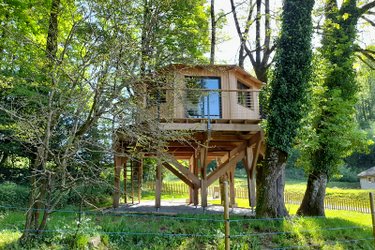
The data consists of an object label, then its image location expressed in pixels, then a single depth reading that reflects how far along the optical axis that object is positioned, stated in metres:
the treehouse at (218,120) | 10.87
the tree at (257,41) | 14.42
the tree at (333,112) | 11.04
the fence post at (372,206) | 6.38
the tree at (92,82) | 5.66
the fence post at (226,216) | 4.86
